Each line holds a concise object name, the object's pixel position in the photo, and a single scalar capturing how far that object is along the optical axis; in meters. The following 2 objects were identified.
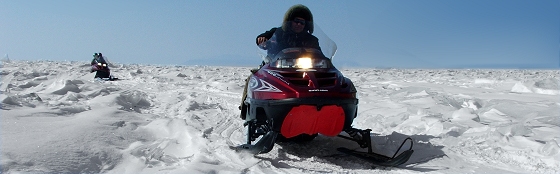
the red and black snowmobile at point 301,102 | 3.53
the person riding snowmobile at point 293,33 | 4.47
